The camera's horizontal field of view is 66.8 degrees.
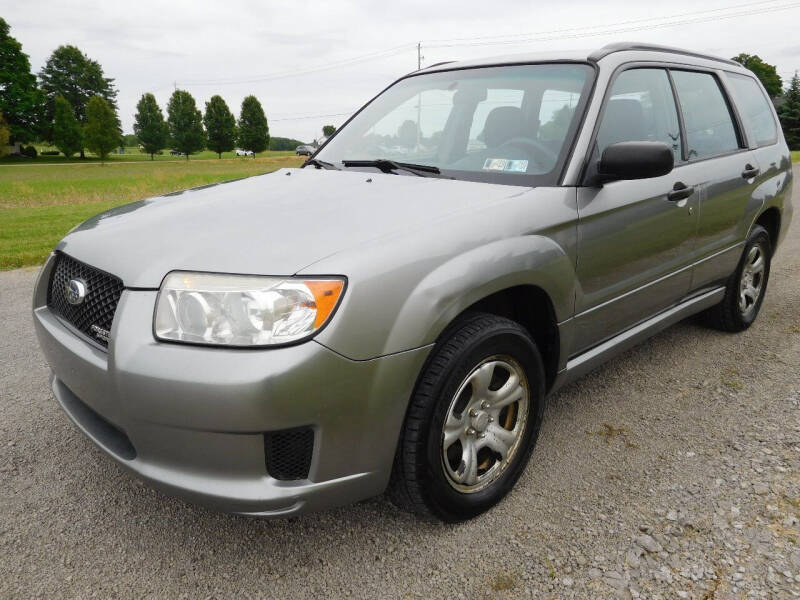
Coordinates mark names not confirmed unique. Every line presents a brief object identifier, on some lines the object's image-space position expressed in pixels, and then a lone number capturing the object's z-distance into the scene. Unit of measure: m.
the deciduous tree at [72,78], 67.62
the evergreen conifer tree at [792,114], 43.75
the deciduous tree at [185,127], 69.50
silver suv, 1.77
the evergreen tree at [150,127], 70.50
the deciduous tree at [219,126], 70.31
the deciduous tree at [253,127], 70.88
